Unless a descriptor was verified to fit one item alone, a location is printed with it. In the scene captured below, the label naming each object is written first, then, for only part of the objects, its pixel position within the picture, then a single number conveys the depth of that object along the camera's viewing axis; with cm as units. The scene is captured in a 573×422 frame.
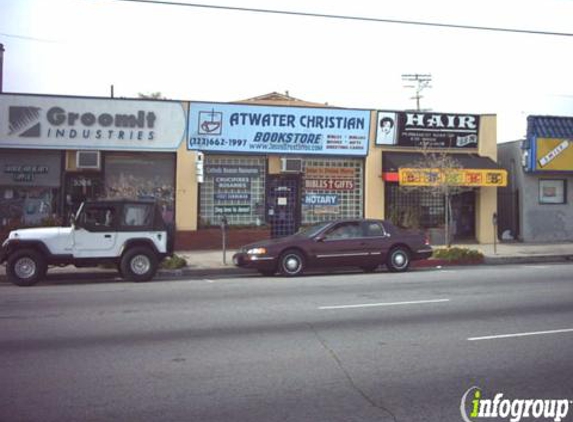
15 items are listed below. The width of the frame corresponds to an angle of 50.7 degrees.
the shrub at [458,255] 1836
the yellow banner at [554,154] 2392
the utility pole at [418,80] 5266
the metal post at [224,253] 1714
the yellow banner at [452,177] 1967
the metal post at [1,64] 2217
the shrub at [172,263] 1602
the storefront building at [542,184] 2405
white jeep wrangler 1352
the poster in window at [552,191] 2462
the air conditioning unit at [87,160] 2011
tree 1962
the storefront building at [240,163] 2028
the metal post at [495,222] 2021
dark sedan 1498
